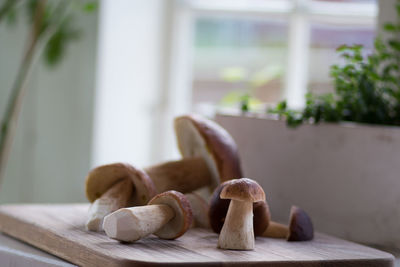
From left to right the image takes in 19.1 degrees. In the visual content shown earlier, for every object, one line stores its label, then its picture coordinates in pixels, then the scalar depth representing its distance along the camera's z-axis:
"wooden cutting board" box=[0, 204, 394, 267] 1.09
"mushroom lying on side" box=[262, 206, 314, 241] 1.22
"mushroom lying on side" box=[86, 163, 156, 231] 1.22
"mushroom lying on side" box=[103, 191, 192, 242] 1.13
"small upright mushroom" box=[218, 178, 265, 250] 1.14
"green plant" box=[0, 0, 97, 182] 2.36
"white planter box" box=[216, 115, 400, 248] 1.30
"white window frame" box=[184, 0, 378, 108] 2.54
